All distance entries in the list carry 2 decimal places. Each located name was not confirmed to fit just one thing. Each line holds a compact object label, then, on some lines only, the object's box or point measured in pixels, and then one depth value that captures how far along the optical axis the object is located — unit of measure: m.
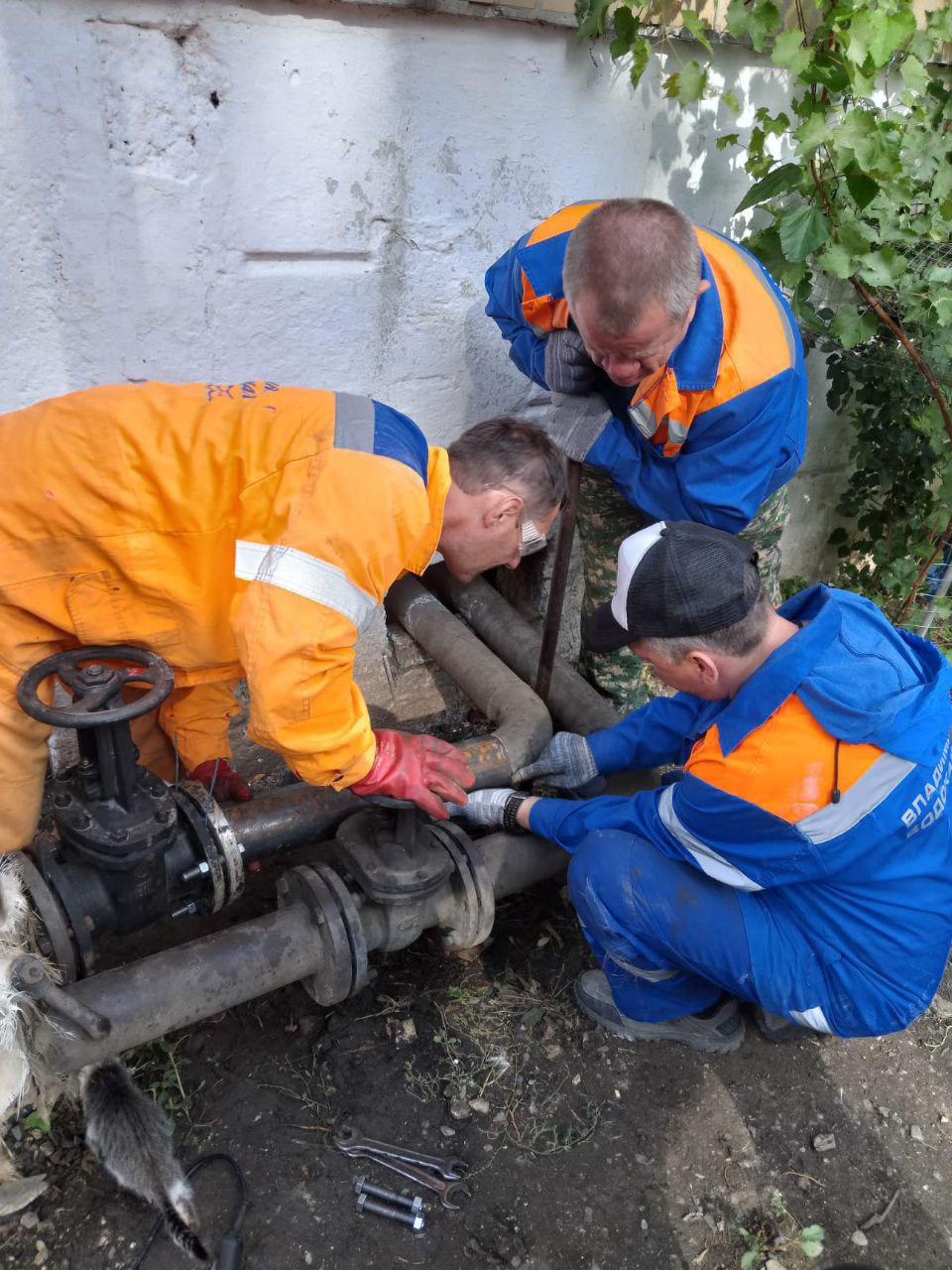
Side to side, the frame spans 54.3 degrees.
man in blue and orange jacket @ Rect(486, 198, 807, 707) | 2.24
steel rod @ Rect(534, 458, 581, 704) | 2.79
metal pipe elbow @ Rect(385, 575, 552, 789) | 2.66
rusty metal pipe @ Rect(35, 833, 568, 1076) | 1.87
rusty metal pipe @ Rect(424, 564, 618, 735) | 2.98
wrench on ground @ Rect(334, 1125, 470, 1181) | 2.10
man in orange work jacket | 1.71
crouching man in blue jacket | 1.87
